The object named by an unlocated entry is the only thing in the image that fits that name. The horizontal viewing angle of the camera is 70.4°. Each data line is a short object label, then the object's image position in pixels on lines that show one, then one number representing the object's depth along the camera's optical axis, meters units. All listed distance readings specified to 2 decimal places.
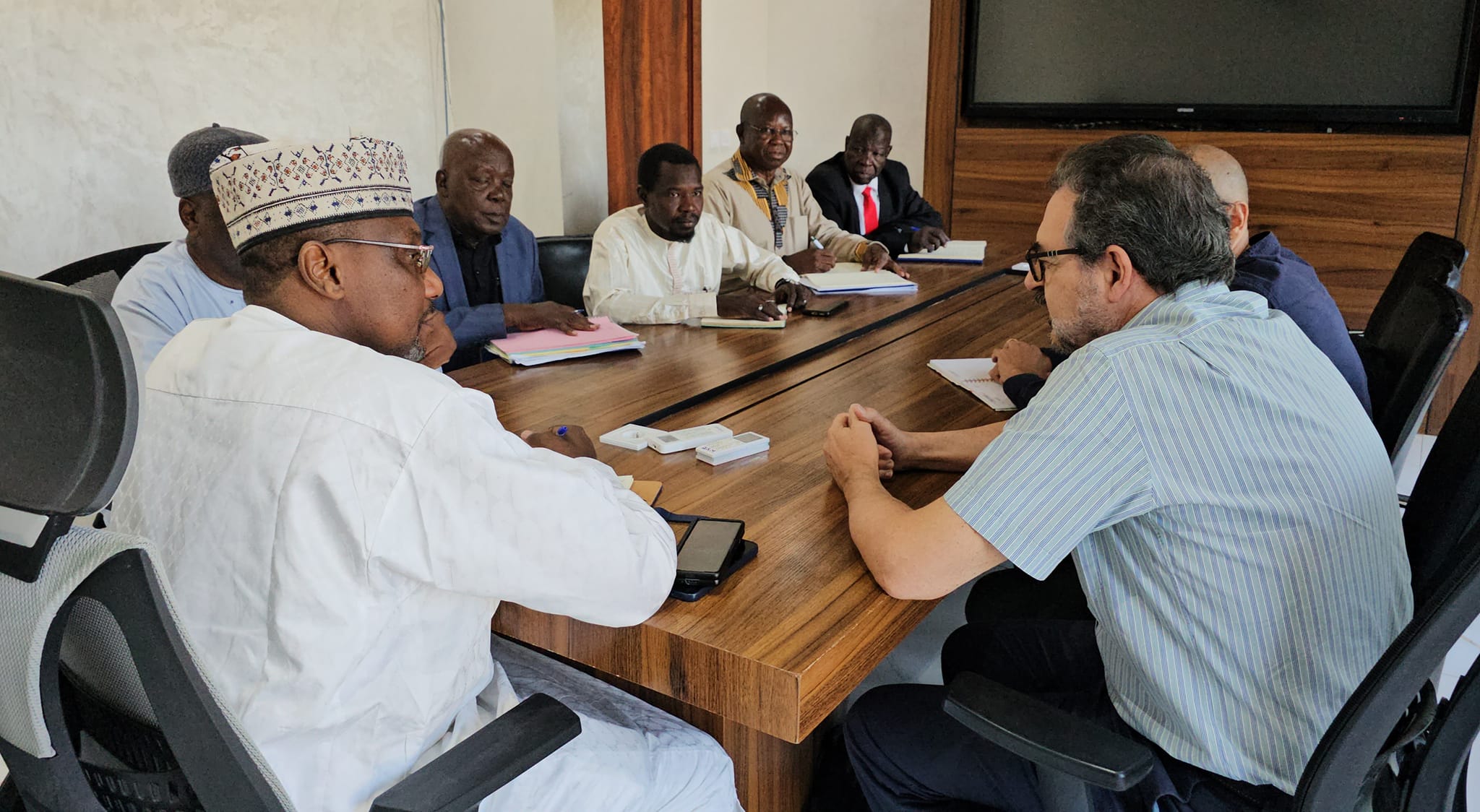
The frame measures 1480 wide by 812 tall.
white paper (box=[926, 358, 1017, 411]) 2.12
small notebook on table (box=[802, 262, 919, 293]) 3.32
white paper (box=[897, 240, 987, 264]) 3.91
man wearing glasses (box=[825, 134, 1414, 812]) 1.15
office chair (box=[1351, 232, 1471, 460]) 1.70
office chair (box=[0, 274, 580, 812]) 0.67
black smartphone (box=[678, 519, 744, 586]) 1.24
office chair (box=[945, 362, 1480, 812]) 0.85
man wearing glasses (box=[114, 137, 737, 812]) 0.98
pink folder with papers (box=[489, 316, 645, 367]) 2.35
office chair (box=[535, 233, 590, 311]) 3.44
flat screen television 4.27
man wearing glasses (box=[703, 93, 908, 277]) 3.94
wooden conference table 1.13
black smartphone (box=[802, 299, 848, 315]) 2.99
